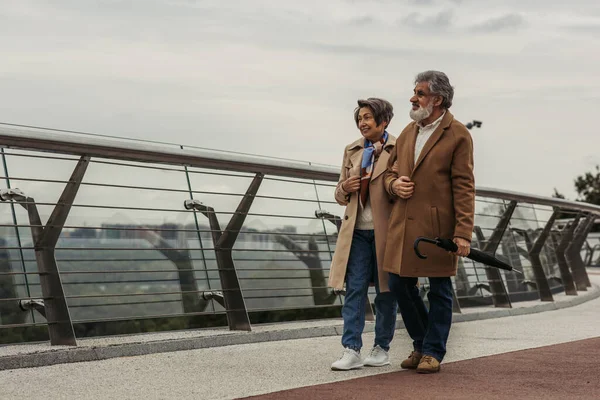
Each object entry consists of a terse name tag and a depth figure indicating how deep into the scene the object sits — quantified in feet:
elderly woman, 22.59
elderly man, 21.29
